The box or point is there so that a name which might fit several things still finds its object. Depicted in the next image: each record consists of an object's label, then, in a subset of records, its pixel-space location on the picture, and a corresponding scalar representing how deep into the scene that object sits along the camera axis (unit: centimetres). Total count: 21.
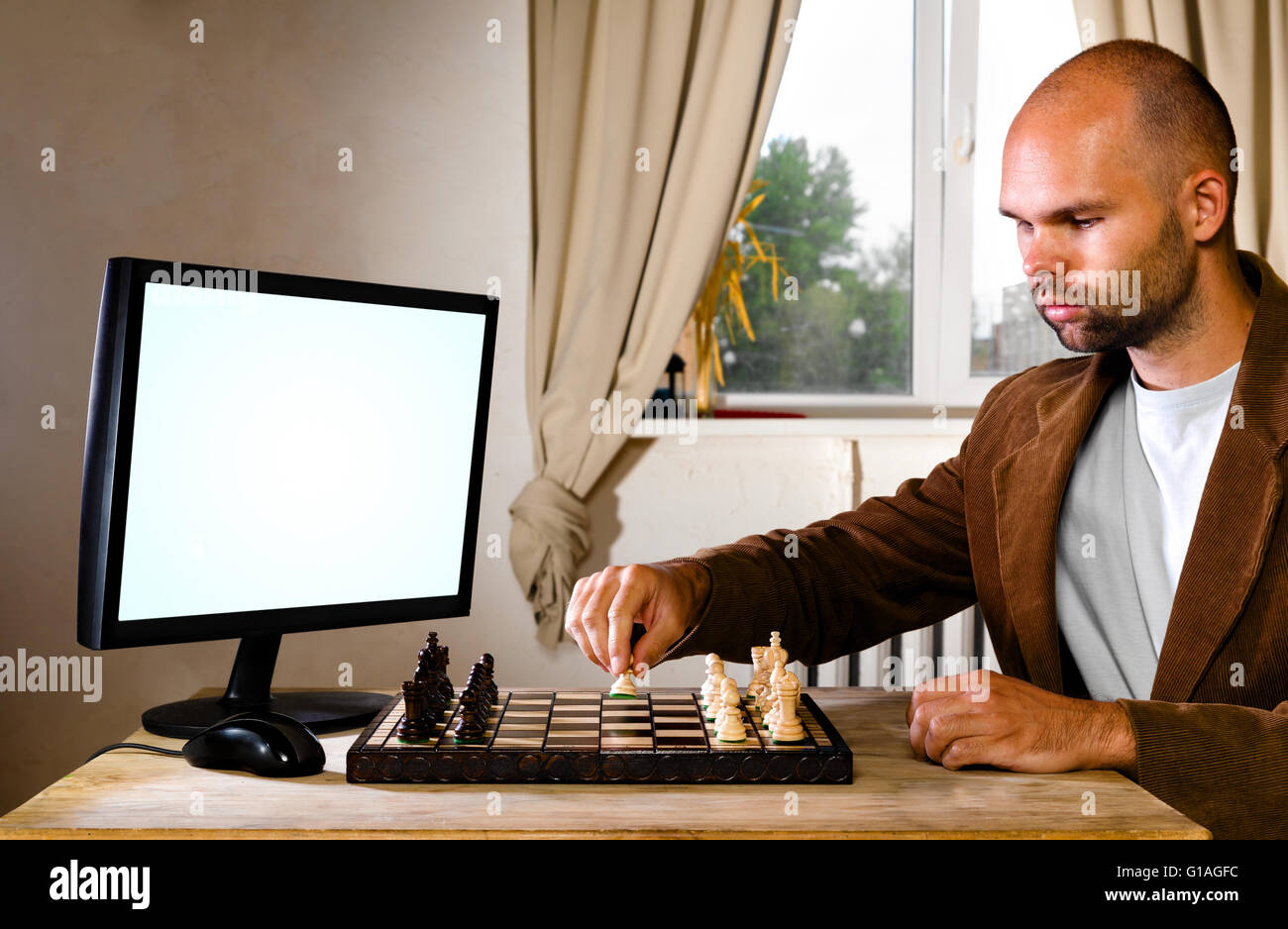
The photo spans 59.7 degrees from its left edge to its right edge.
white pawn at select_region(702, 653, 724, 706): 126
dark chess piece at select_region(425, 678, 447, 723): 114
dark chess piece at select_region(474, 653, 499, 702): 123
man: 129
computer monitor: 121
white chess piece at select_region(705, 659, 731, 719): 123
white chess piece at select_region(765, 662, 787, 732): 114
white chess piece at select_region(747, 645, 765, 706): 129
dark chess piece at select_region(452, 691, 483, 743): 111
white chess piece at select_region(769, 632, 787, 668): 125
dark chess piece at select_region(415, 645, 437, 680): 117
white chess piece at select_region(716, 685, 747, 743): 112
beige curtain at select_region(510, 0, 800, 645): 258
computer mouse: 108
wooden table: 94
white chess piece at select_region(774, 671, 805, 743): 112
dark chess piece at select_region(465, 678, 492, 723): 115
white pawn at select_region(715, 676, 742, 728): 115
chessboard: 106
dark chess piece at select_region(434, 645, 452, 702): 121
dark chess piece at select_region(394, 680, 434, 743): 111
